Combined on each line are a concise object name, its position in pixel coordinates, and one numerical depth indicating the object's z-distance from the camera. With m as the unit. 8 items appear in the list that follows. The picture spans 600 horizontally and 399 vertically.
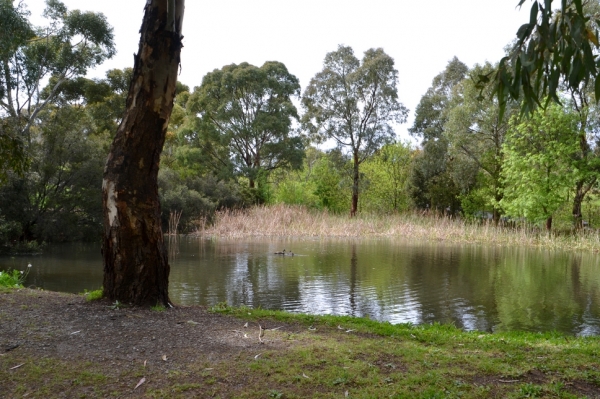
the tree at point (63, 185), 20.48
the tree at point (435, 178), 33.06
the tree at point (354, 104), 34.25
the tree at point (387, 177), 37.72
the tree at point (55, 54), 23.52
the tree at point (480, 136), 27.84
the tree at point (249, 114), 34.41
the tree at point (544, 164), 23.88
